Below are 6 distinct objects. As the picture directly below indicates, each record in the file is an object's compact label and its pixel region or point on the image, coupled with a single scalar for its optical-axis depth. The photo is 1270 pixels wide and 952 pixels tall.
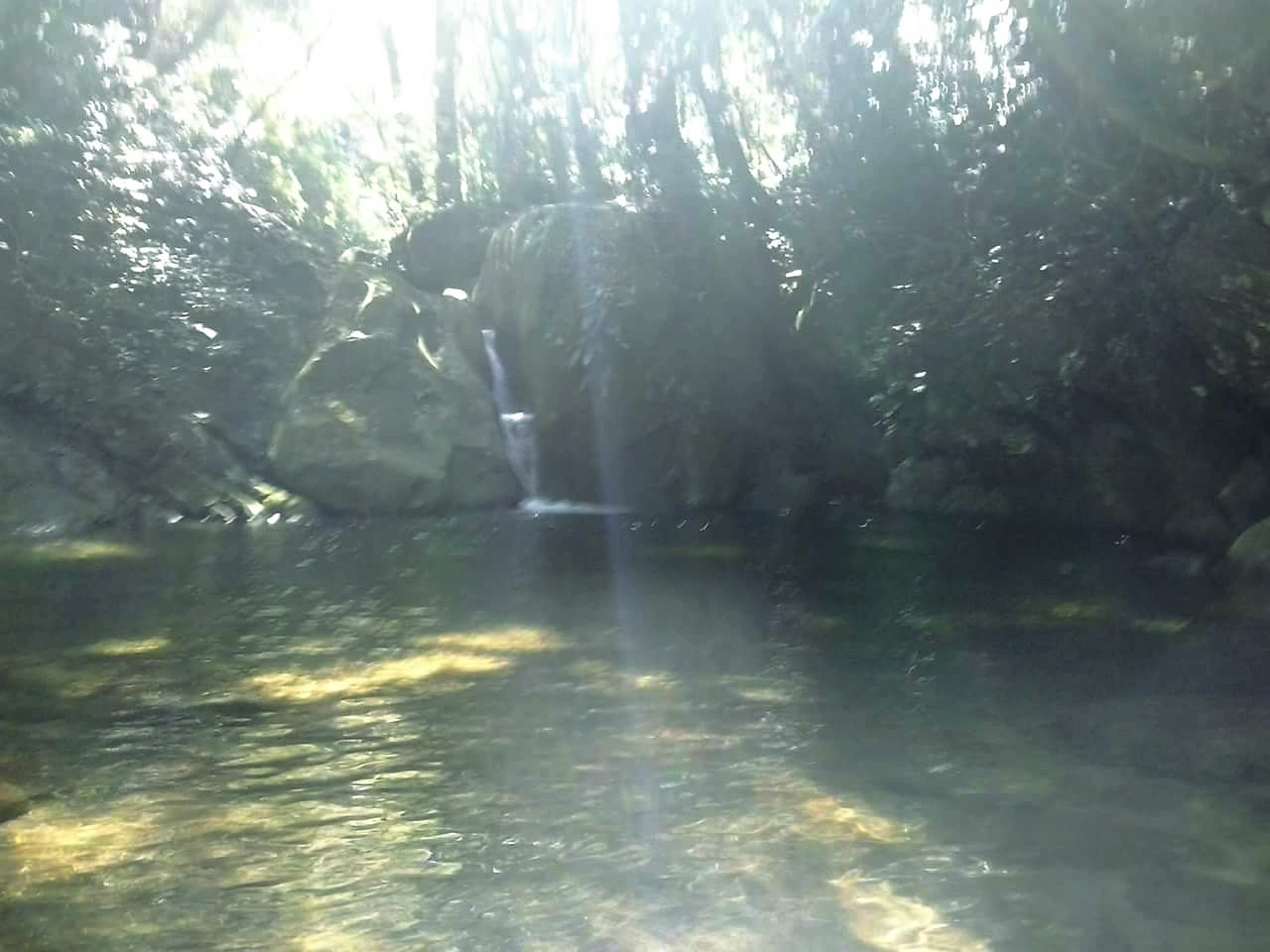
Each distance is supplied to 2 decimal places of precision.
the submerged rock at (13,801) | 4.90
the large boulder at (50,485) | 15.86
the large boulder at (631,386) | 17.34
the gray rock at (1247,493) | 12.00
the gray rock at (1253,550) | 10.09
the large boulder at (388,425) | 17.19
